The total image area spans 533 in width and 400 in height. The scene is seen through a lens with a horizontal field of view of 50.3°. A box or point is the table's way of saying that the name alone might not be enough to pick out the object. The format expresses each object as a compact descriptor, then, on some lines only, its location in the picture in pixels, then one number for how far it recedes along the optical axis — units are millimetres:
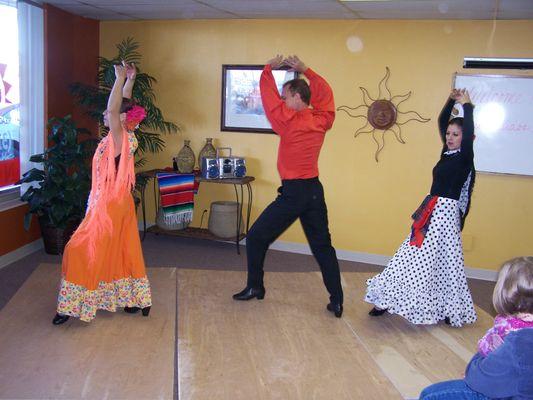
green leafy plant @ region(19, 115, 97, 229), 4770
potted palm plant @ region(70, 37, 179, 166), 5254
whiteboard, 4844
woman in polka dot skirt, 3469
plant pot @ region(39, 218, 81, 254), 4945
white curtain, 4871
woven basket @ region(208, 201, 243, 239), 5578
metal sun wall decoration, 5180
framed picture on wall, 5602
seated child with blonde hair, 1605
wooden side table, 5414
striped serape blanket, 5520
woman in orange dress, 3174
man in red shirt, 3408
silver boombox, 5434
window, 4723
